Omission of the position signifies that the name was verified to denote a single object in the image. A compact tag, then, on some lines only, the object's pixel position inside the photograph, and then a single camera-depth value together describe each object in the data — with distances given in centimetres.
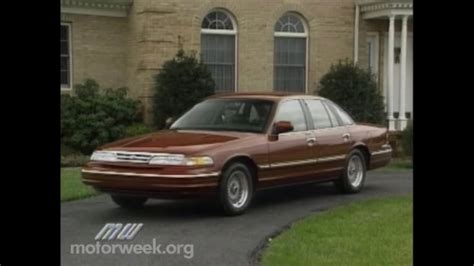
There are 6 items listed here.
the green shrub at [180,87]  1523
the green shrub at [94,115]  1370
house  1578
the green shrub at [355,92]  1531
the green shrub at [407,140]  1360
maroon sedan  772
